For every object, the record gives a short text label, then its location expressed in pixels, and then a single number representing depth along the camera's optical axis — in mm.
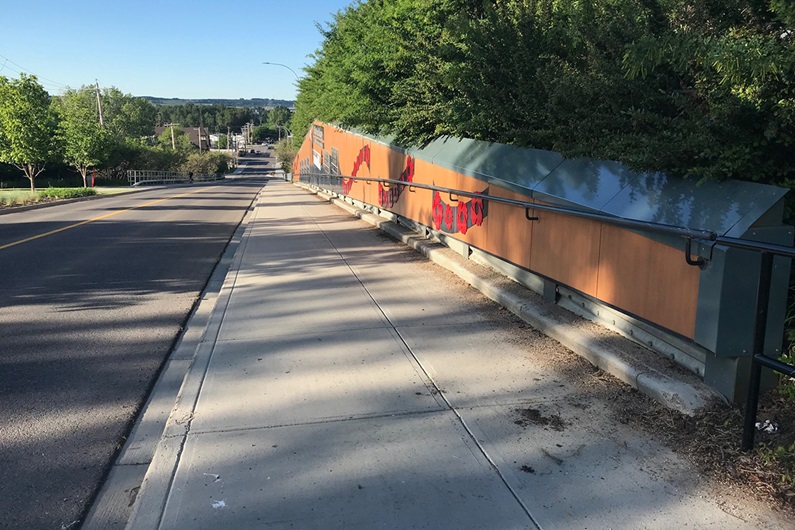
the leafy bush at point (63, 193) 31955
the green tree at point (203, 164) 97075
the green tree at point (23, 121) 33094
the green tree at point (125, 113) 108375
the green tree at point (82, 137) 44969
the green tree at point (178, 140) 118825
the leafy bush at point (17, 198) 26166
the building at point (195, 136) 177975
